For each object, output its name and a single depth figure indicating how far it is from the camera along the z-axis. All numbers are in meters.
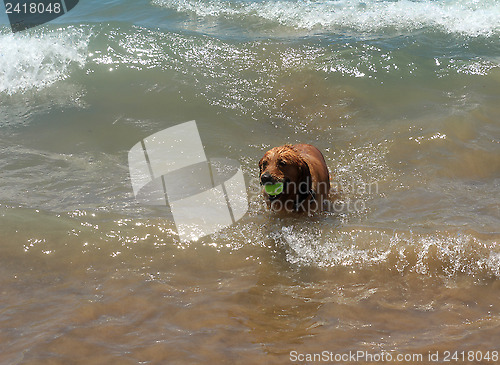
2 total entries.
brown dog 9.47
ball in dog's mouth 9.46
